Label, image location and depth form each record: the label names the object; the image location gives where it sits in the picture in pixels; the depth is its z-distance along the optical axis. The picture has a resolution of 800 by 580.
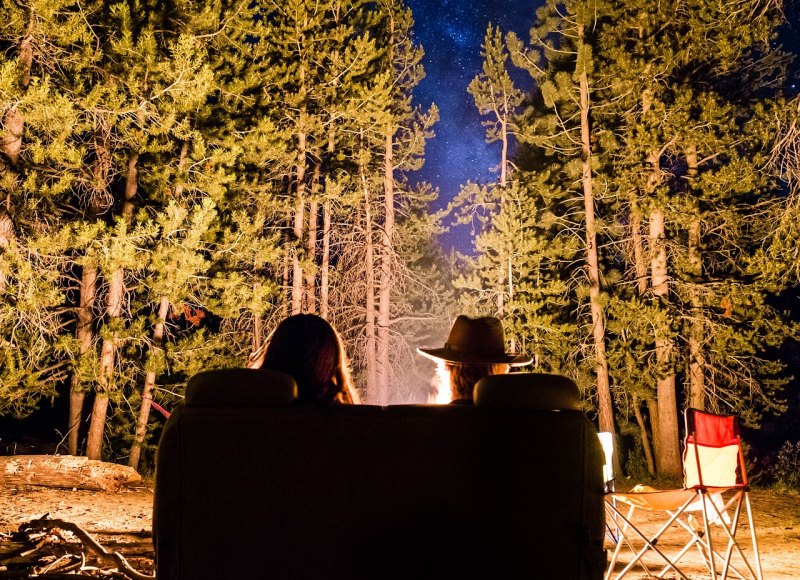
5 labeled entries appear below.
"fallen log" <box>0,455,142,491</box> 9.80
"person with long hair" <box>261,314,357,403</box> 2.93
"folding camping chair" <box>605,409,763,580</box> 4.79
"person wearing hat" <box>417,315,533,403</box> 3.61
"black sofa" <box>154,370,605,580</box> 2.42
